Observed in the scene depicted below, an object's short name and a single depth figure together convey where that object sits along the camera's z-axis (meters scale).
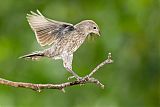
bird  4.56
